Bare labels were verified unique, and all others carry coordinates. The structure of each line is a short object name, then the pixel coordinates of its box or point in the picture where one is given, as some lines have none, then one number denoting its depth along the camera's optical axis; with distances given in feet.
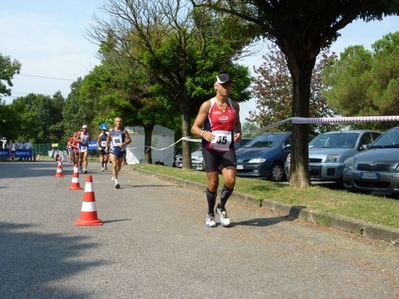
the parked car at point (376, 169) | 31.71
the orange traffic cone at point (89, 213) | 25.12
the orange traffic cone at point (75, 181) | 43.28
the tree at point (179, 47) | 62.59
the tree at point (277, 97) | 126.00
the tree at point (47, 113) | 341.62
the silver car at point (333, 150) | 43.70
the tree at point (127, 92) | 93.35
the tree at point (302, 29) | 33.22
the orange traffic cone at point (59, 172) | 59.93
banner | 148.36
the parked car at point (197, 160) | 86.02
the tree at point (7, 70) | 186.80
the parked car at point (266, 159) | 52.75
